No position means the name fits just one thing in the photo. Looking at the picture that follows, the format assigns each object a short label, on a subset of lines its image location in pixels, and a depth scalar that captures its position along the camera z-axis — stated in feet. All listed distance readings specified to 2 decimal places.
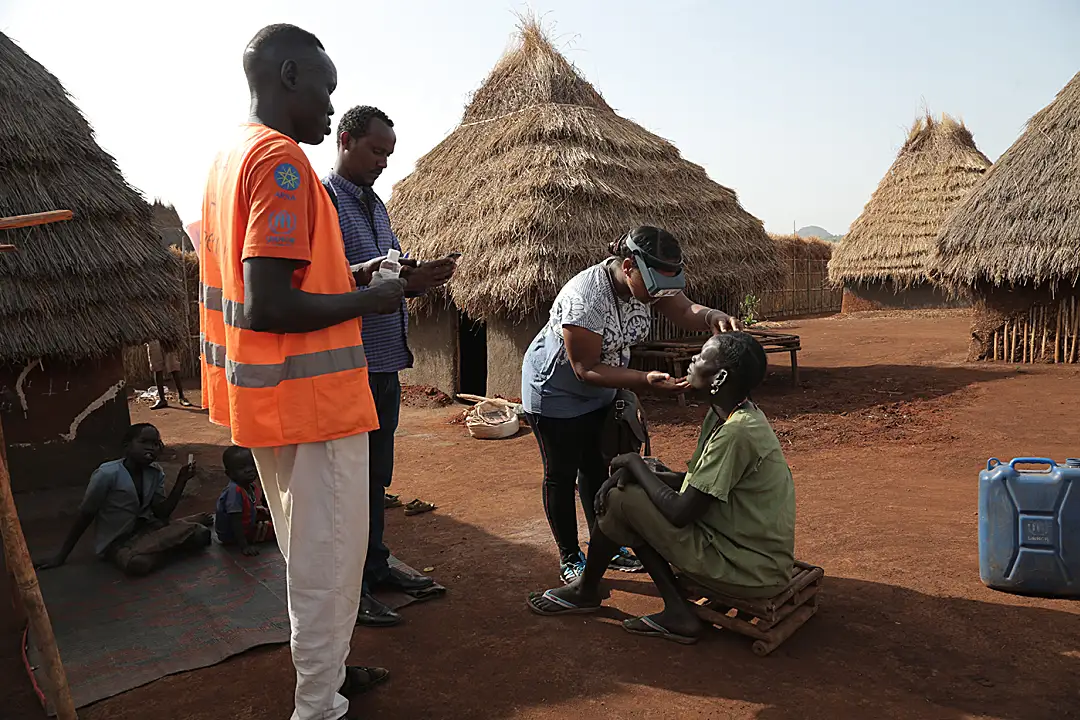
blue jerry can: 10.19
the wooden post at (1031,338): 33.68
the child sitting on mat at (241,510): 13.52
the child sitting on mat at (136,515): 12.93
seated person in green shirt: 9.02
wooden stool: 9.10
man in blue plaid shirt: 10.24
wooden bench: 28.09
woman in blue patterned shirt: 10.09
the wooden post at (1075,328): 32.73
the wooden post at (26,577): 7.00
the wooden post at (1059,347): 33.14
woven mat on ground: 9.47
